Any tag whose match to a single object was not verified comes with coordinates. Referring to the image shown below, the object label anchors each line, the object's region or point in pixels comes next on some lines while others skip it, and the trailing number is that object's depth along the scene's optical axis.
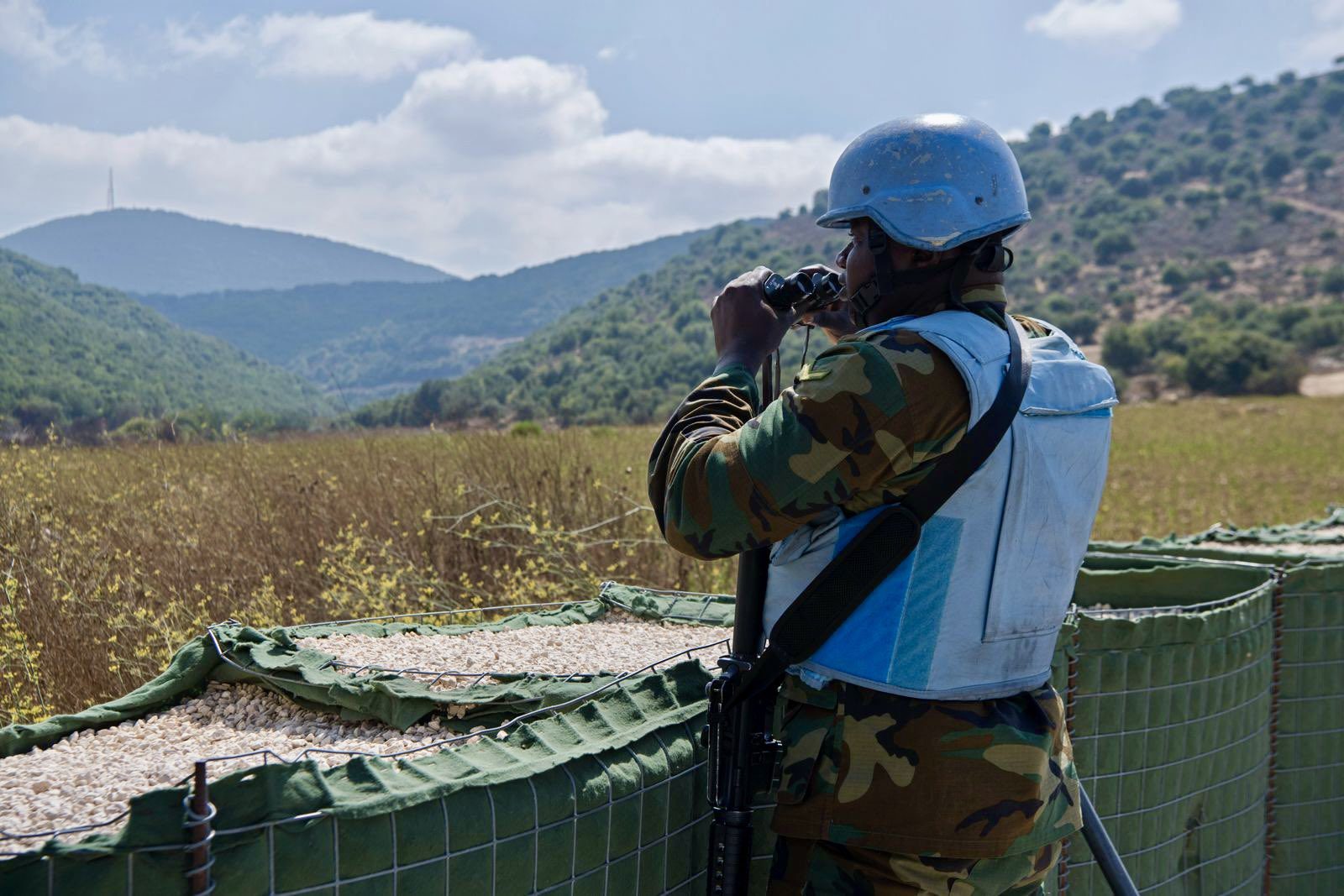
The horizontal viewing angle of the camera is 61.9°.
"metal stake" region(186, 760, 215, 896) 1.43
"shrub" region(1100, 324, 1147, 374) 63.47
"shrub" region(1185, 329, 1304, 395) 51.38
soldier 1.81
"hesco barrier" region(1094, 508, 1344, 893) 4.34
